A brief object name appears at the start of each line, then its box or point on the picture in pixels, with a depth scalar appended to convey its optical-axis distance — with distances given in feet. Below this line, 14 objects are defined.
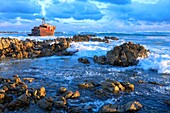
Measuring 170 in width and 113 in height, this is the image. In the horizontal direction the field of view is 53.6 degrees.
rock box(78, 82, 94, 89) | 32.87
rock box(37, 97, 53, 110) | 24.84
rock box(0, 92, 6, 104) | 26.63
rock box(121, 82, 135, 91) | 32.03
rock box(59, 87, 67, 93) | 30.37
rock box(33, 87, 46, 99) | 27.91
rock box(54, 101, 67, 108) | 25.10
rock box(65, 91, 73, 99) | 28.13
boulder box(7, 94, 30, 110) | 24.97
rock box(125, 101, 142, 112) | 23.91
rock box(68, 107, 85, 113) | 23.99
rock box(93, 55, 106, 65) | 53.75
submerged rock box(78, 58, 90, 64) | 55.09
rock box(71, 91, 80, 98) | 28.48
